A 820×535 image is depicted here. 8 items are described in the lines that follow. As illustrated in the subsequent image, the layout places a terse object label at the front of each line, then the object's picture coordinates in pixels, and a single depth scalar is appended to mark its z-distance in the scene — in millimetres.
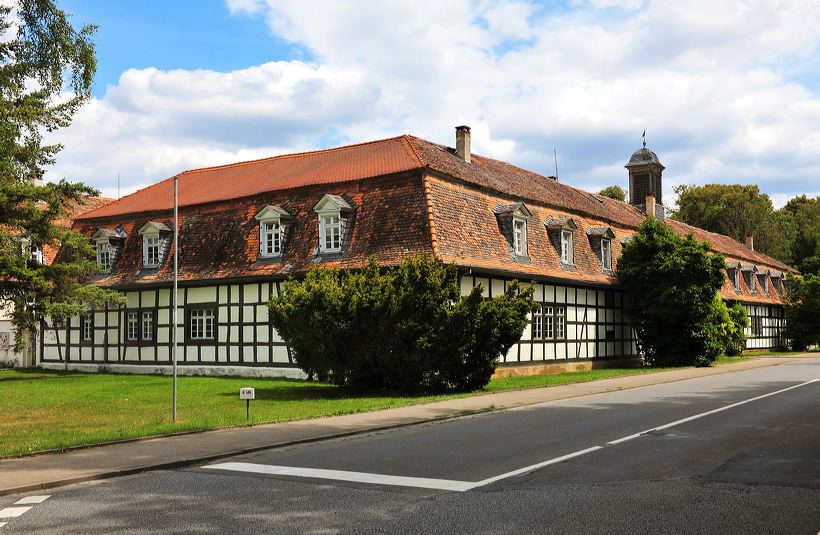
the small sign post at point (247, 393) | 14580
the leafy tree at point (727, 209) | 74688
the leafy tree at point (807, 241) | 67812
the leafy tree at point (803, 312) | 54688
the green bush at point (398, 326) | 20156
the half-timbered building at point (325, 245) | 27078
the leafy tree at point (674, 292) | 34719
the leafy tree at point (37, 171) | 16094
